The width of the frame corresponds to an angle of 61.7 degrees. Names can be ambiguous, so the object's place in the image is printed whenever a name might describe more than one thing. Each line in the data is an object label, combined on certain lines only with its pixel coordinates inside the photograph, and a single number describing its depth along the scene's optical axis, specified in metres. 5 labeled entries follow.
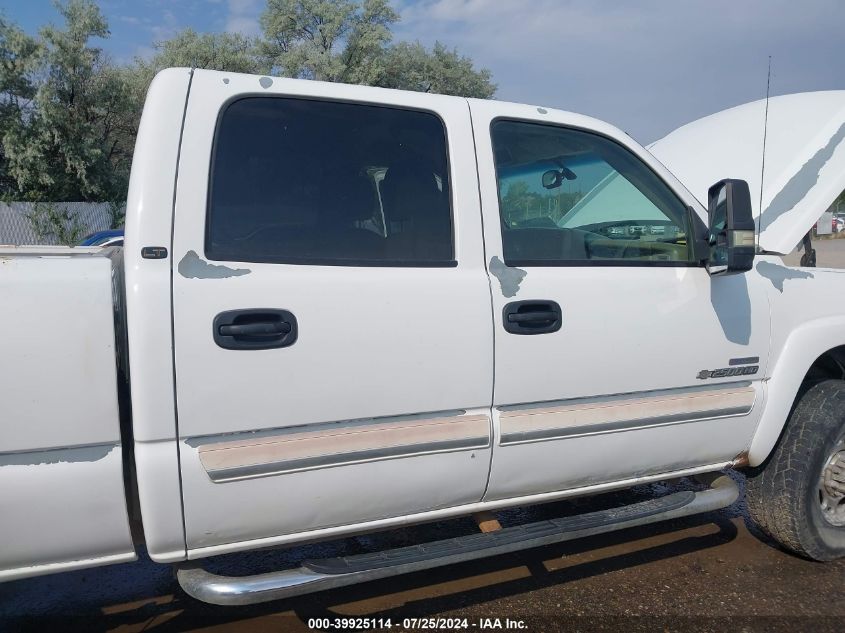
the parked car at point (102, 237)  10.94
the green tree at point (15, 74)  21.38
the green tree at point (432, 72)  31.48
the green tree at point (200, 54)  27.50
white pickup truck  2.12
